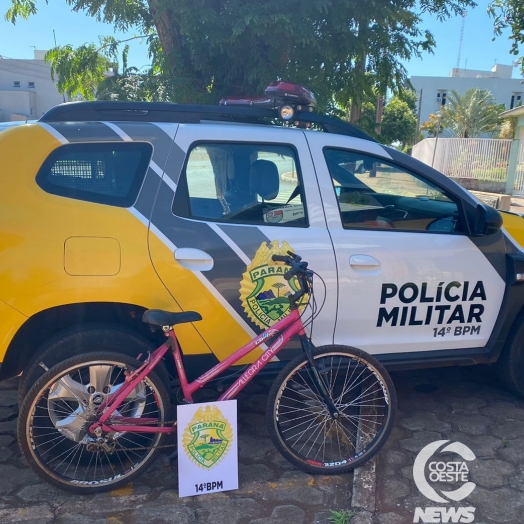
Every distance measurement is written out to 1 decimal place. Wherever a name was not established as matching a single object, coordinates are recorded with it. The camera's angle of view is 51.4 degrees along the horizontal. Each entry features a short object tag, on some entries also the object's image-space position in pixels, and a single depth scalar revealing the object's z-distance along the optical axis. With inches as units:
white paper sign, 109.7
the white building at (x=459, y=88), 1963.6
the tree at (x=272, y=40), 177.9
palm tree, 1336.1
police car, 110.3
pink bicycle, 107.3
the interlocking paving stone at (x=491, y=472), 118.1
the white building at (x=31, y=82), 1886.1
